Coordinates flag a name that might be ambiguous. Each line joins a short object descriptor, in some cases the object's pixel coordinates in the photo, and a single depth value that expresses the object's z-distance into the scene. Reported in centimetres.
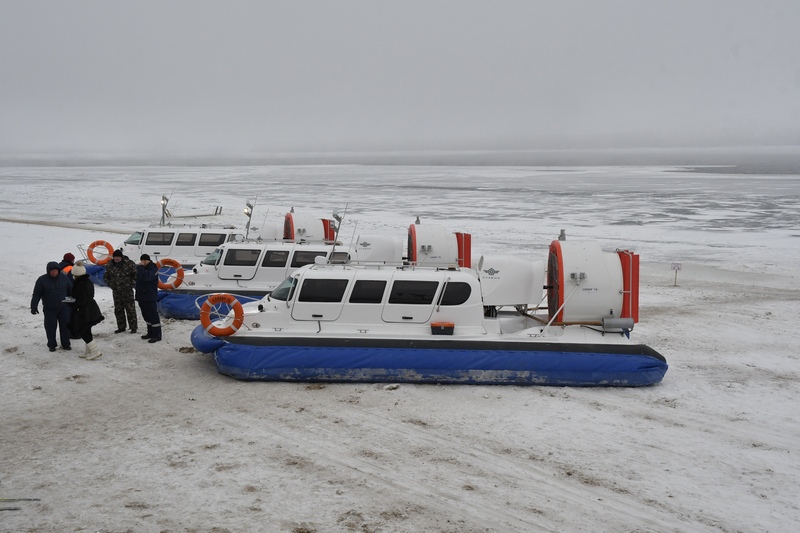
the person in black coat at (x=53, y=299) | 950
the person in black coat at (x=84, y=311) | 940
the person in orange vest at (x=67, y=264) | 1055
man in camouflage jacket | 1050
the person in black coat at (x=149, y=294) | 1017
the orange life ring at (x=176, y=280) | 1198
